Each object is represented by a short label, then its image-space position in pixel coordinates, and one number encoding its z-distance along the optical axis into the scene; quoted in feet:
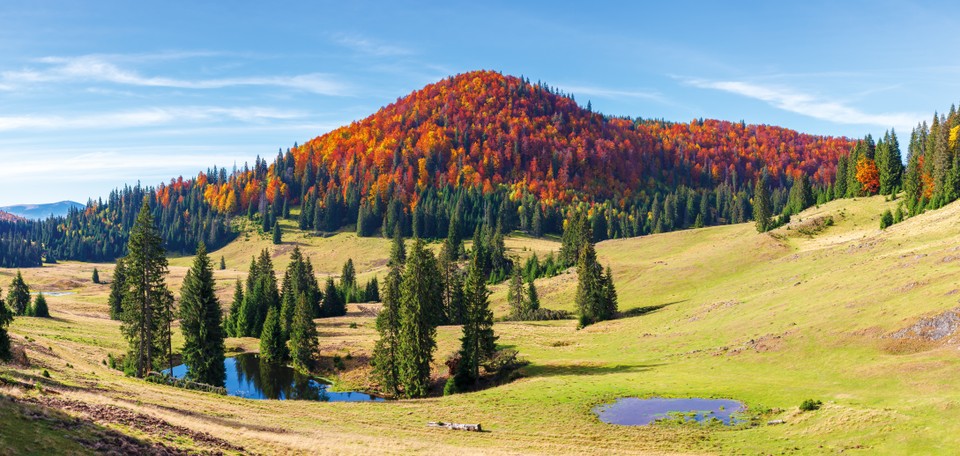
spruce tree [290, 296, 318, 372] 268.21
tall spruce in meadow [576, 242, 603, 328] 320.09
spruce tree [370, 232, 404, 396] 223.92
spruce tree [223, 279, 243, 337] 360.28
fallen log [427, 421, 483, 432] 139.23
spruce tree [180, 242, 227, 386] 208.95
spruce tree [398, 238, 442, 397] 211.82
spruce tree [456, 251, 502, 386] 218.18
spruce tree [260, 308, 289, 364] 287.28
